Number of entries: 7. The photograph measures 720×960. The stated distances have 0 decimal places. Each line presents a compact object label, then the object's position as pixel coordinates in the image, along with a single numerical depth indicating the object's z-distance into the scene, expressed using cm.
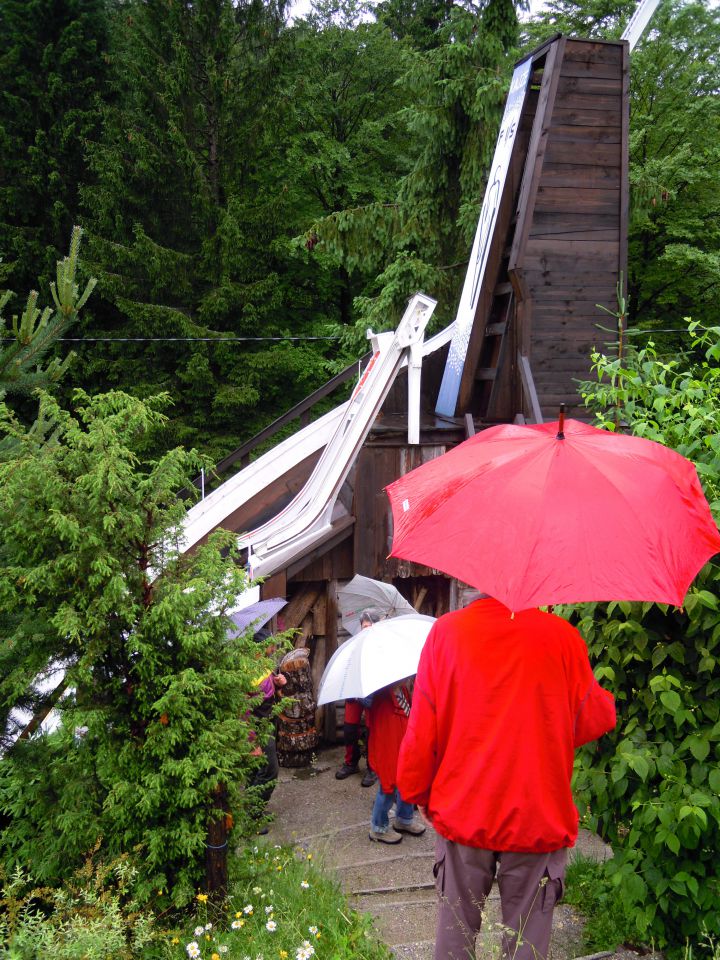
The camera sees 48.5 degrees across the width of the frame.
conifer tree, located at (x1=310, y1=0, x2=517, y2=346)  1305
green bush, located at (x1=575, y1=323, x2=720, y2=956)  296
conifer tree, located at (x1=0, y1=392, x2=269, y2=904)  328
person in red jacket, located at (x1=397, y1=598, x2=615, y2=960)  237
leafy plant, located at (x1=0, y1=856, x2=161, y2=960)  262
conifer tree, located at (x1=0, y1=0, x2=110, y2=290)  1806
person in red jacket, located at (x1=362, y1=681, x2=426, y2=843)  529
